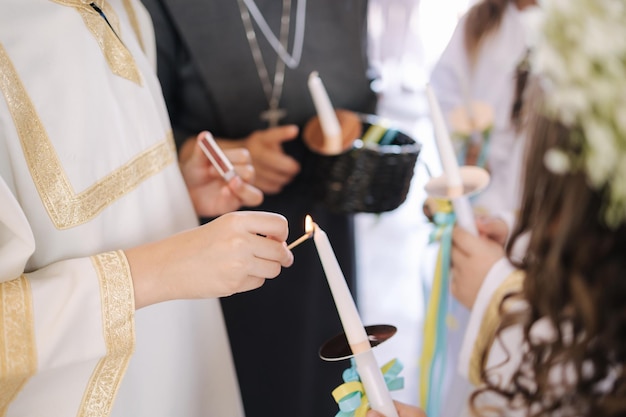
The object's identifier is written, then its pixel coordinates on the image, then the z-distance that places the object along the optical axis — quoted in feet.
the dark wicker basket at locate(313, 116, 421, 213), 3.68
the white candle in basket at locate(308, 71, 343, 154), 3.83
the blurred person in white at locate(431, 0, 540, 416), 4.84
